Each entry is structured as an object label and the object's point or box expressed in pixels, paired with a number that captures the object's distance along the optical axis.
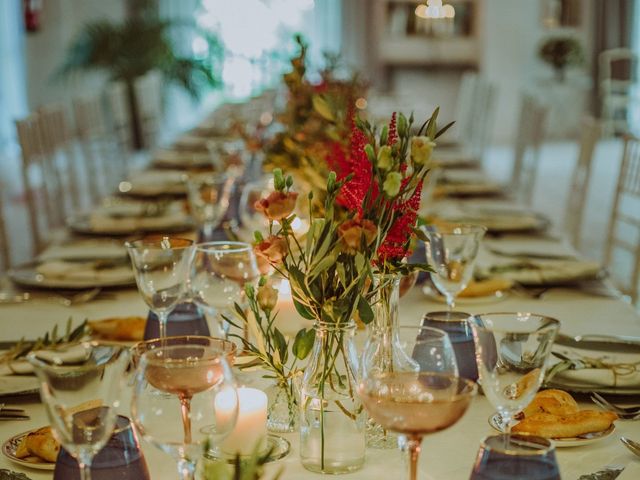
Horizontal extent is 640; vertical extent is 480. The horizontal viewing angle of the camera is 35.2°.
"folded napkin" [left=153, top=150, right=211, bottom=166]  3.88
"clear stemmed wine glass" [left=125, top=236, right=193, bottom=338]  1.39
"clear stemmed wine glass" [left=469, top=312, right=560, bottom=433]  1.05
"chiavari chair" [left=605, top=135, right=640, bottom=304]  2.94
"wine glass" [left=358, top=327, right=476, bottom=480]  0.90
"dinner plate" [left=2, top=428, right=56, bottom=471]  1.13
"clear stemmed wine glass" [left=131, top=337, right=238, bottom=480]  0.90
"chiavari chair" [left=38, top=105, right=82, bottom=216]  3.87
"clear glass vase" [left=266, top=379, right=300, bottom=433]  1.23
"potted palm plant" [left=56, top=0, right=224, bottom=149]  8.82
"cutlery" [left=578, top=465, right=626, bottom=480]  1.10
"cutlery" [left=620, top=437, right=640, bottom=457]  1.17
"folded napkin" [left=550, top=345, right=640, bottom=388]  1.38
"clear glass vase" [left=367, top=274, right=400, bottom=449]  1.18
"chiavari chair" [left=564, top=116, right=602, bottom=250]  3.43
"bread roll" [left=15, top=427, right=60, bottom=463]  1.14
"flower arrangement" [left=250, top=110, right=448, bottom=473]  1.06
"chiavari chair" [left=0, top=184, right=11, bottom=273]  3.33
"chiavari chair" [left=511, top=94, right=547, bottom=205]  4.38
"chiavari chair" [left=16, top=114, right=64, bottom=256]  3.52
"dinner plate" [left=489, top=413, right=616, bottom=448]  1.20
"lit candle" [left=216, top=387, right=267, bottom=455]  1.13
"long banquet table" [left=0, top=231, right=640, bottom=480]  1.15
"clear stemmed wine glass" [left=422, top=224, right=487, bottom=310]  1.59
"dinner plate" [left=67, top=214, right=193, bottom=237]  2.61
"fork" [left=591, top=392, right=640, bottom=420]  1.31
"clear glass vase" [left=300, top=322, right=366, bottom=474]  1.12
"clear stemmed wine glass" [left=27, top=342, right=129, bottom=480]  0.90
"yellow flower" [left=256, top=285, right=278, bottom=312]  1.18
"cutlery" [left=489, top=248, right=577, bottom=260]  2.24
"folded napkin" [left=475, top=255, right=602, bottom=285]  2.03
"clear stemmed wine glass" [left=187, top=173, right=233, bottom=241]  2.25
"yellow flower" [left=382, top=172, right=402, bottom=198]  1.00
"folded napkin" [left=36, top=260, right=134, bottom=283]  2.05
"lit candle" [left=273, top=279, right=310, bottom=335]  1.52
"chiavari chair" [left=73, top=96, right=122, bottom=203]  4.57
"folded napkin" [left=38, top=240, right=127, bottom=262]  2.28
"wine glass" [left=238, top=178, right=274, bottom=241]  2.16
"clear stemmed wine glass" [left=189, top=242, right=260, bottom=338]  1.42
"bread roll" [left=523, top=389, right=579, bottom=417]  1.25
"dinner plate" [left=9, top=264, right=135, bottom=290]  2.02
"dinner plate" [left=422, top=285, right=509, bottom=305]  1.92
